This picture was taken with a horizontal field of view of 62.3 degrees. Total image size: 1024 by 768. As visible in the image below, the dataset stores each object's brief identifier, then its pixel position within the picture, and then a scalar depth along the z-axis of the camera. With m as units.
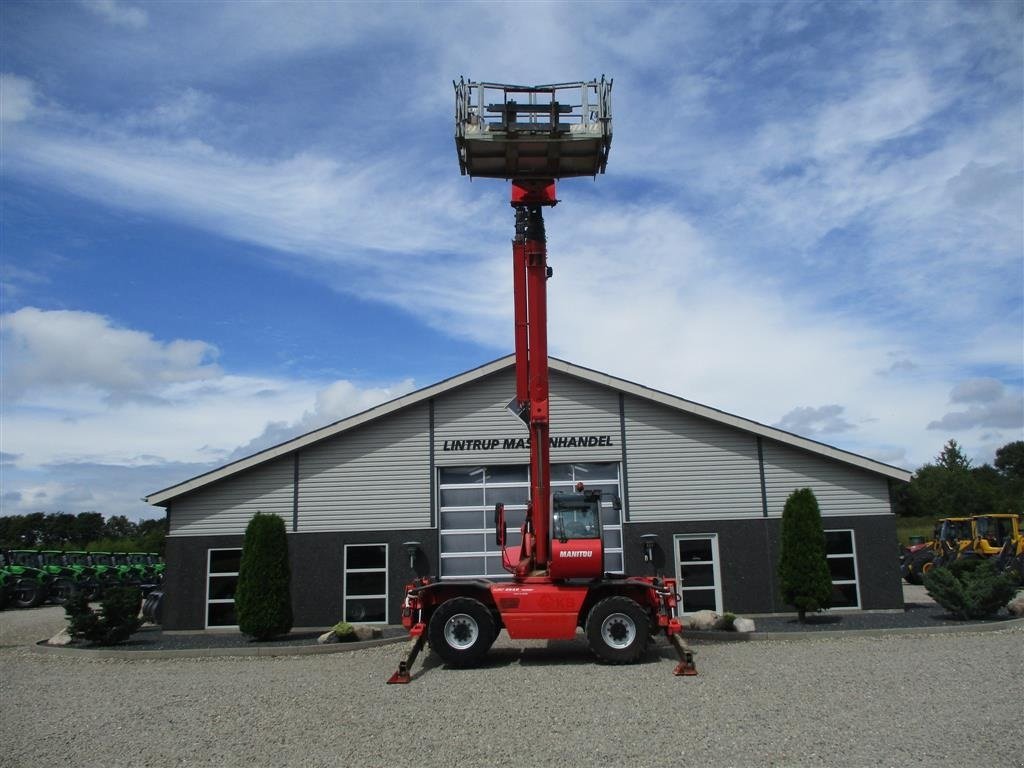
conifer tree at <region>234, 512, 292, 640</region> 16.70
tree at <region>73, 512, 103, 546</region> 83.38
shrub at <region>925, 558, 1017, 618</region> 15.94
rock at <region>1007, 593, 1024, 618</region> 16.91
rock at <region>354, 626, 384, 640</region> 16.55
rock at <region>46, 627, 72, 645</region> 16.70
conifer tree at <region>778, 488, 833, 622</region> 17.19
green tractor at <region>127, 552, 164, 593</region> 31.60
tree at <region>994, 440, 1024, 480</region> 92.50
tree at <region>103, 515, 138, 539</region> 84.49
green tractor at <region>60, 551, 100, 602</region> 30.29
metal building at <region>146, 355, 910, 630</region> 19.55
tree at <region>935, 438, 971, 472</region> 72.62
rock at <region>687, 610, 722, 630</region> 16.53
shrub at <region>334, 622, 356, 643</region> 16.19
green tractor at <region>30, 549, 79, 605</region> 30.06
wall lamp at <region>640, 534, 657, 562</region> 15.96
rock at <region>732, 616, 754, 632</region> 15.75
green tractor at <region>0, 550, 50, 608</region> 29.20
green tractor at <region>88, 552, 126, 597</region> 29.55
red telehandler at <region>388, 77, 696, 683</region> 12.24
